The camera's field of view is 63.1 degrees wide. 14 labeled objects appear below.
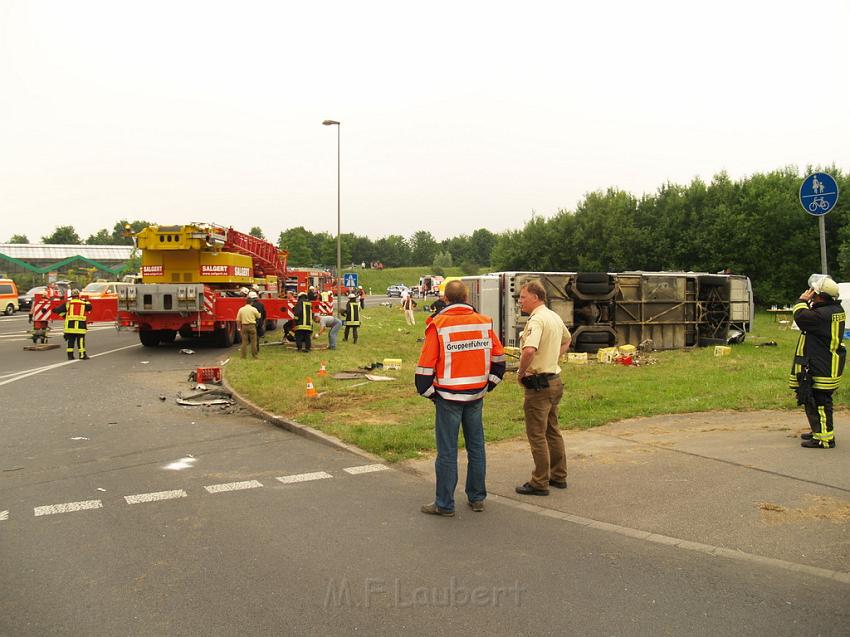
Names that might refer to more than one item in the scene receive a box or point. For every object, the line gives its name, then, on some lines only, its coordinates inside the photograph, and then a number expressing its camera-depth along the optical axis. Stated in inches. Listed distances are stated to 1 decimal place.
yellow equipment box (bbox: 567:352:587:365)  565.6
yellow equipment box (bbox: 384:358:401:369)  547.2
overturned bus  620.1
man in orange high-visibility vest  202.1
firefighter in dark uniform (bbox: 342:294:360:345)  772.6
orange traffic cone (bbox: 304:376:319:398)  404.7
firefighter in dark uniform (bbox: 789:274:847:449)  267.9
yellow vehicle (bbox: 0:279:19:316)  1453.0
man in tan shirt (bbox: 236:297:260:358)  611.5
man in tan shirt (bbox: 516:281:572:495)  217.9
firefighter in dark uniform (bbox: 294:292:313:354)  658.8
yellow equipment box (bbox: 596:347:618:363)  567.2
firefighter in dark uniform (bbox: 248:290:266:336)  662.5
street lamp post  1107.8
